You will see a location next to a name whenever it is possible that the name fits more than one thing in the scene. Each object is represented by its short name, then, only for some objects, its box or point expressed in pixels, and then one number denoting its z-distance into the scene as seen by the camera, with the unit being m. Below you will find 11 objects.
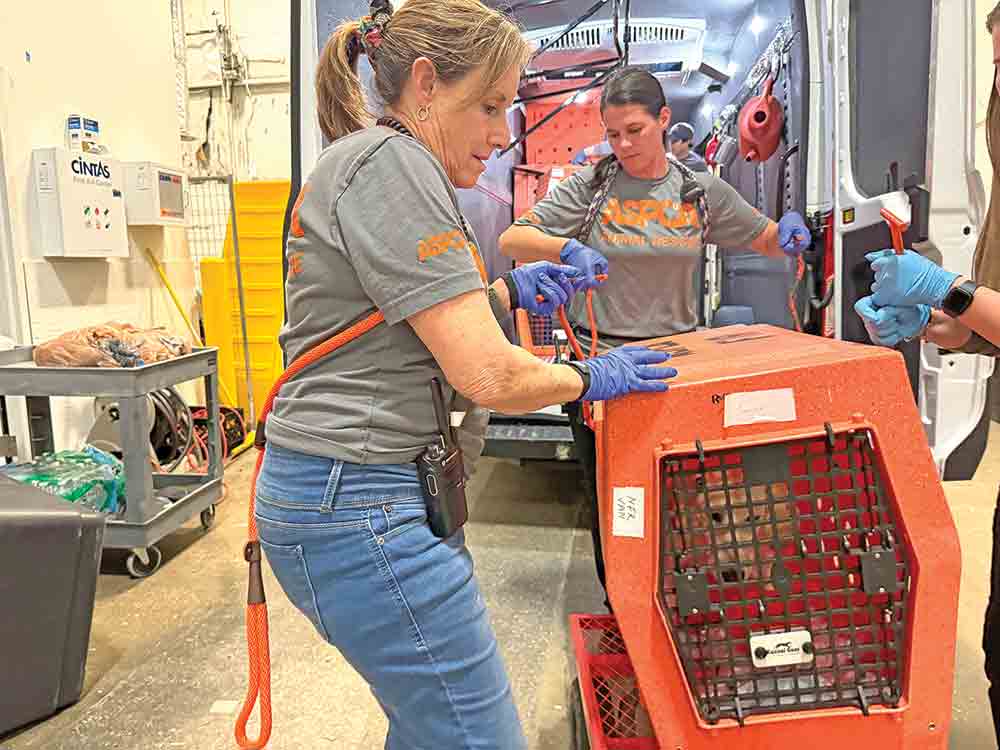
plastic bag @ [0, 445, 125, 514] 2.63
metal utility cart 2.69
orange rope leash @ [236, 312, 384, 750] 1.17
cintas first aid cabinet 3.56
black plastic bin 1.85
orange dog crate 1.18
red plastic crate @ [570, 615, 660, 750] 1.39
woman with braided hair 2.08
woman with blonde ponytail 0.94
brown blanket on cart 2.81
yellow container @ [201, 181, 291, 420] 5.14
